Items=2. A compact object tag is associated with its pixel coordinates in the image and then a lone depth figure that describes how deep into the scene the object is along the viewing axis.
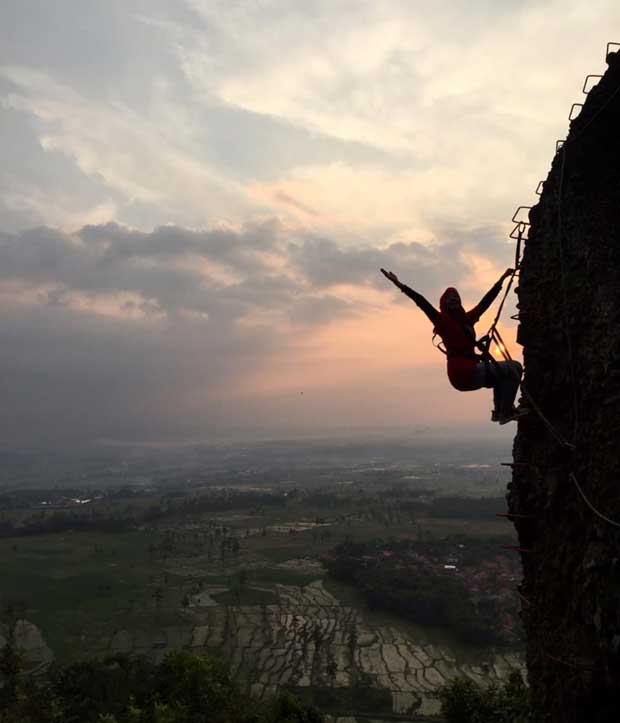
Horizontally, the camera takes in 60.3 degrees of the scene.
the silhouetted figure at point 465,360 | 6.16
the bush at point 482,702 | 16.94
